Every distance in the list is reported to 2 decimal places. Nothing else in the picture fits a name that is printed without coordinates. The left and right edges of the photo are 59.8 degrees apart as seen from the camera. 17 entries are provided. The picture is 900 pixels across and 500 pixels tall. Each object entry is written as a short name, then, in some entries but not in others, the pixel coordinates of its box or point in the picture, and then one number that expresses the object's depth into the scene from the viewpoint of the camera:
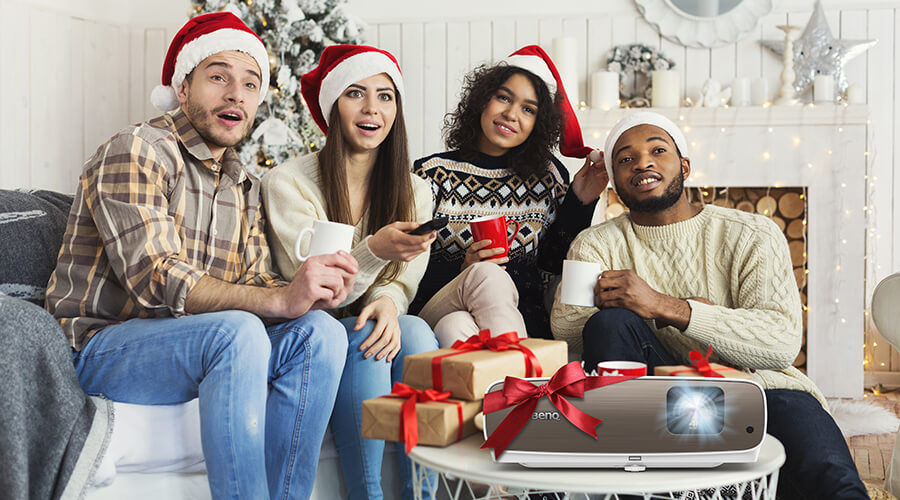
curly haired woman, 2.17
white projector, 1.00
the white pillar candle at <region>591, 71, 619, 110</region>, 3.79
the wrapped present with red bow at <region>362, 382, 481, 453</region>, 1.10
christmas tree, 3.56
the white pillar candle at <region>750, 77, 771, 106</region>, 3.71
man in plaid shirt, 1.36
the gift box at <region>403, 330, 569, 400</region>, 1.15
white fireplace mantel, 3.60
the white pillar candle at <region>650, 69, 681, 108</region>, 3.77
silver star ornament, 3.68
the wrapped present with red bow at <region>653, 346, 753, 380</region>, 1.18
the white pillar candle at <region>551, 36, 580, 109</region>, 3.80
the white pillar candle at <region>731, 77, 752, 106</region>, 3.73
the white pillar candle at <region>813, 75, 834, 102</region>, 3.63
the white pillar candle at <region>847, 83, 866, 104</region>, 3.62
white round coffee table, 0.96
